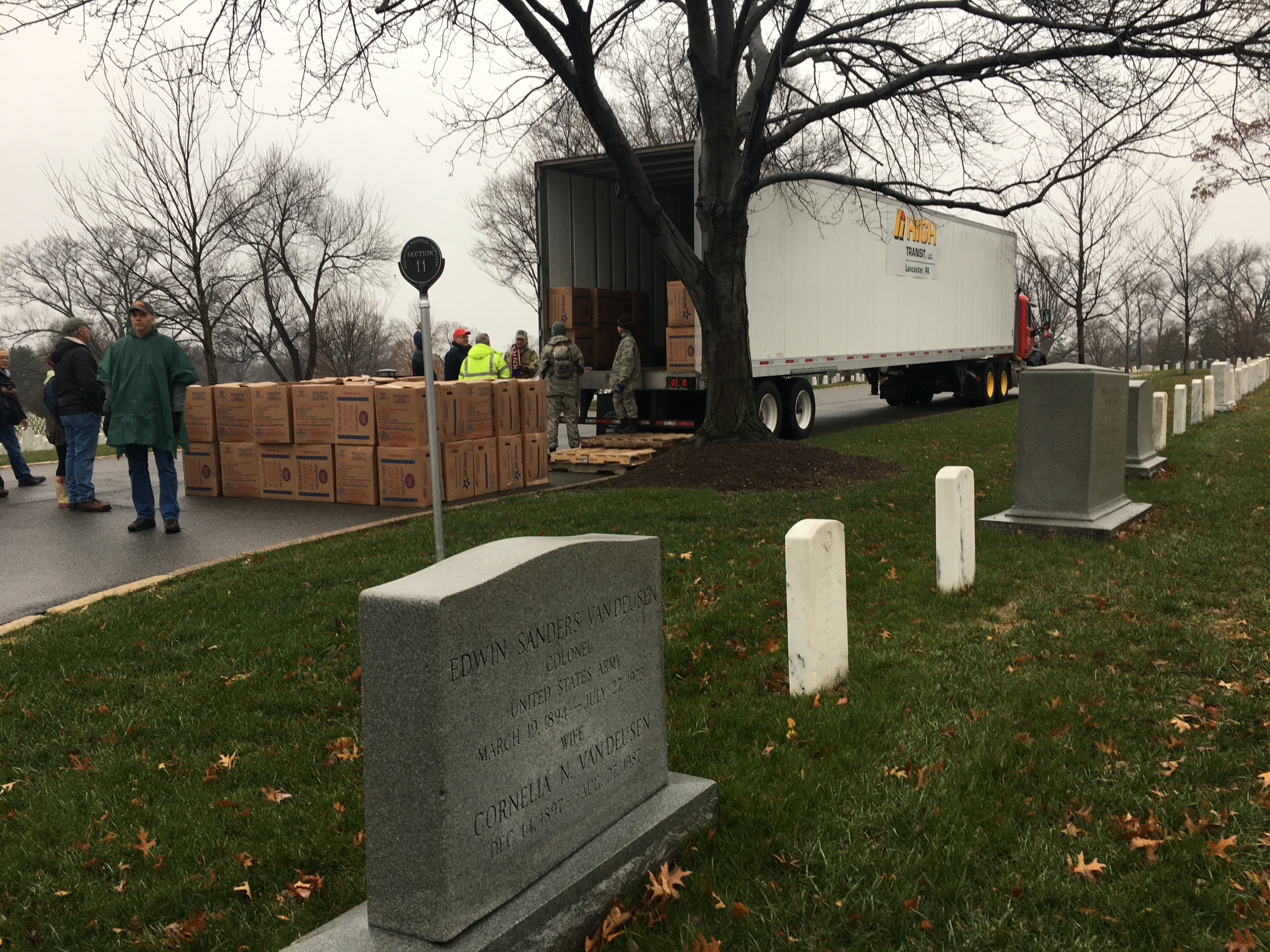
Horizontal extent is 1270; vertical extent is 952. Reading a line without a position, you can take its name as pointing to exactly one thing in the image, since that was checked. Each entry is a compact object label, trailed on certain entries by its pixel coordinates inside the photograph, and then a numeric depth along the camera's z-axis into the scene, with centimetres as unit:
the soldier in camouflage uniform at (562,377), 1478
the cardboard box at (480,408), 1165
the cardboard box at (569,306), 1532
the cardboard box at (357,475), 1131
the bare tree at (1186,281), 3431
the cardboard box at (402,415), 1094
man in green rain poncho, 945
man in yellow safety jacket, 1422
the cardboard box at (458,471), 1127
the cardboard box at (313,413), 1148
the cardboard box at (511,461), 1204
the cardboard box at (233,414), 1211
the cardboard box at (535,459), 1245
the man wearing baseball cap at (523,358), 1755
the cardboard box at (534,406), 1243
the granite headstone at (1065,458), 802
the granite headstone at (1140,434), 1097
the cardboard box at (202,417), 1230
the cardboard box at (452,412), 1117
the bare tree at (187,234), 2447
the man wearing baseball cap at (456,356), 1582
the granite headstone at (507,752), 262
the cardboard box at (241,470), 1213
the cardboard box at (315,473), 1160
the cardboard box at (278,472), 1189
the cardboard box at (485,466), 1168
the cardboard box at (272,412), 1172
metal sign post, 739
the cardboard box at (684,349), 1448
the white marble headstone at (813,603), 477
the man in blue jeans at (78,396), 1097
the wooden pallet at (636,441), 1422
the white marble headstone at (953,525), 634
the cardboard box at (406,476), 1105
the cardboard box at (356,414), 1123
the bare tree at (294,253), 3731
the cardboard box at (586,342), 1577
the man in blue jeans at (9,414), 1266
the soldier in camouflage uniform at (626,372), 1511
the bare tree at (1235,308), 4856
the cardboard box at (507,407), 1199
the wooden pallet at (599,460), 1340
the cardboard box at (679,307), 1434
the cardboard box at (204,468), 1234
